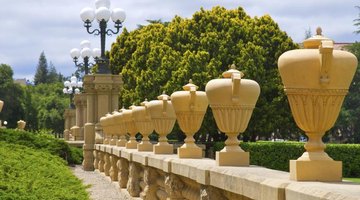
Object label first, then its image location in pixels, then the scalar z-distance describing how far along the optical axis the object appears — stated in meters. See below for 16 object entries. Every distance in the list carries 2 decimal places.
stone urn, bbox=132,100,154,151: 14.29
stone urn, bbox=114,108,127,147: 18.62
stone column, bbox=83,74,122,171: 27.88
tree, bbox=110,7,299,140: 36.19
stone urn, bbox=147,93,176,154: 11.86
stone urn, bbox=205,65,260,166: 7.67
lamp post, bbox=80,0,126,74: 27.06
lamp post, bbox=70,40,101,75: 33.09
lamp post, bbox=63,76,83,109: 48.12
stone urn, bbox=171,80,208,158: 9.89
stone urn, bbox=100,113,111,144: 22.47
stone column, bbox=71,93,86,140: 38.44
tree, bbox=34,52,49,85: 156.00
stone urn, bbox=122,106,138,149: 16.54
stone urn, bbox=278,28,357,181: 5.57
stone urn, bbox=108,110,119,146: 20.75
